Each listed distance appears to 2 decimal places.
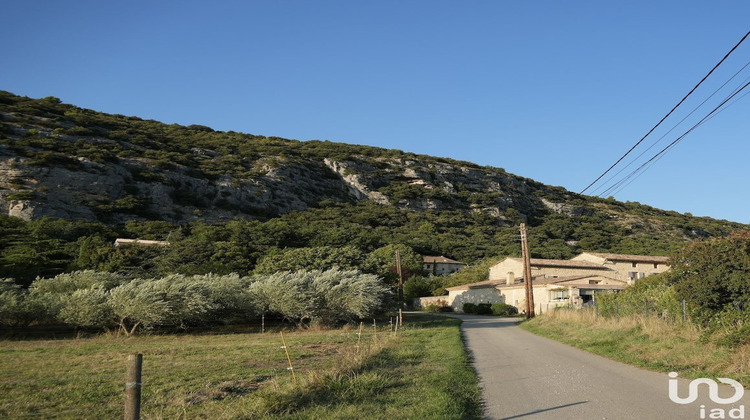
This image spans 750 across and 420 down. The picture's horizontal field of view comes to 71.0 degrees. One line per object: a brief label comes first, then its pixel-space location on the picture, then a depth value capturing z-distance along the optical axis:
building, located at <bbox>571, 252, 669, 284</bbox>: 65.44
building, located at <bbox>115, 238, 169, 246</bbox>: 54.66
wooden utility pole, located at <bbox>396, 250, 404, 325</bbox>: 32.87
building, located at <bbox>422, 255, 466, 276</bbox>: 83.86
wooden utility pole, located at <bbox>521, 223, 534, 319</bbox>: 35.78
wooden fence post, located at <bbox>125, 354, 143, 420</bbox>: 5.86
